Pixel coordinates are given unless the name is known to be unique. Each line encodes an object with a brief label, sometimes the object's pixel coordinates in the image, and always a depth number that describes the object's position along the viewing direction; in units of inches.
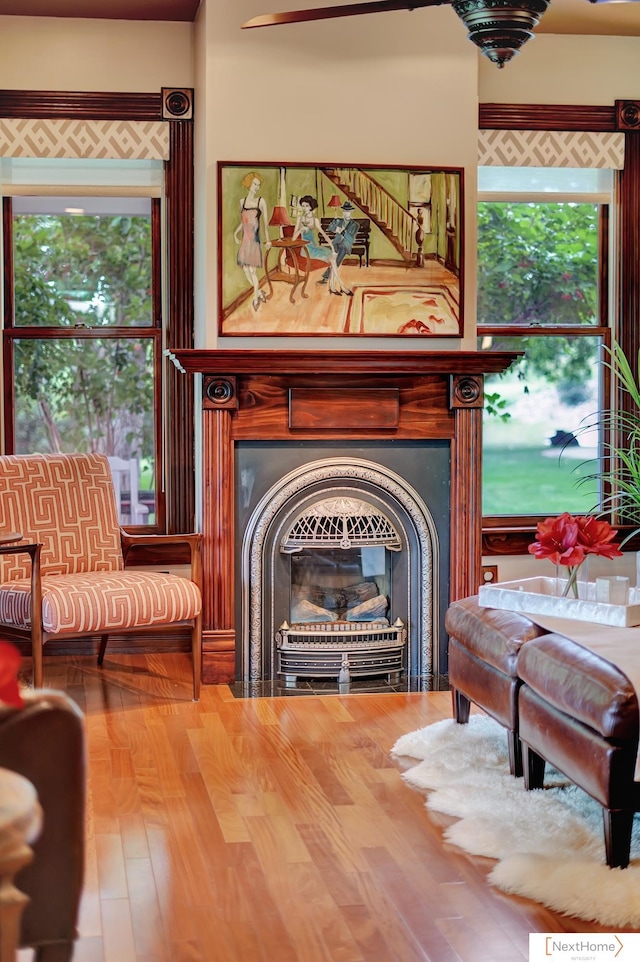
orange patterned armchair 174.4
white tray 138.6
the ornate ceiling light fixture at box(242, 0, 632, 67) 119.6
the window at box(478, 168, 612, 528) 231.5
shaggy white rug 105.3
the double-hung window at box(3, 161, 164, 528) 217.8
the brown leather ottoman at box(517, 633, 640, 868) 109.8
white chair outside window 224.1
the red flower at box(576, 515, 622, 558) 143.3
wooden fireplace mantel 196.1
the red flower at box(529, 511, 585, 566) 142.7
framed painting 199.0
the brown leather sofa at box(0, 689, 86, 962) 66.7
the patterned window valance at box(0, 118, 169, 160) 212.5
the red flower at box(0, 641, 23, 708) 45.9
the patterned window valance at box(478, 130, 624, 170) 225.8
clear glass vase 147.9
